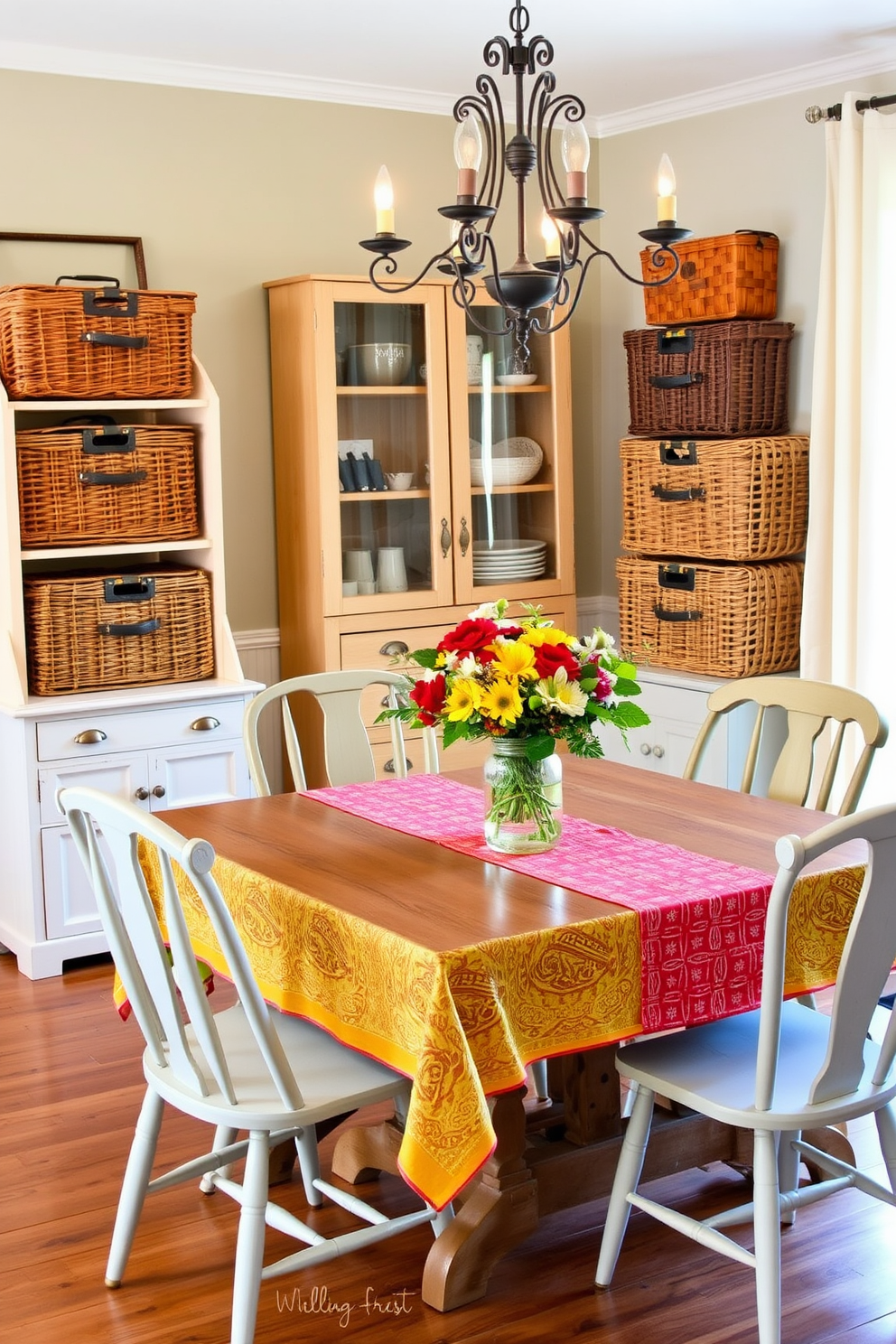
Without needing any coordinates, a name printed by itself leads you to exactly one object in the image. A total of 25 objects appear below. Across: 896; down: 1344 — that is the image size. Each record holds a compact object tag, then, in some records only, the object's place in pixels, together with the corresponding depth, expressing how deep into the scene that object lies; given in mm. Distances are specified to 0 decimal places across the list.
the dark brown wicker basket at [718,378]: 4445
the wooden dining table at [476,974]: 2057
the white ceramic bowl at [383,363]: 4582
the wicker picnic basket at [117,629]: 4043
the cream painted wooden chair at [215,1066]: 2127
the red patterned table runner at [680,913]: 2213
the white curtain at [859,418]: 4172
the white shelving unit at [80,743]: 3953
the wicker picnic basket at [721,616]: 4430
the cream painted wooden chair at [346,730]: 3332
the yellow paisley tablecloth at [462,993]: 2041
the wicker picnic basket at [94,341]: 3945
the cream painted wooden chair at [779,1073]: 2041
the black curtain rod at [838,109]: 4094
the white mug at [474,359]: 4793
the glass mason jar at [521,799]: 2475
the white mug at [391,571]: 4664
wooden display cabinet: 4539
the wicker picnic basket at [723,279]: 4445
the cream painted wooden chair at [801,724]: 2926
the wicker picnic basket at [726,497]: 4379
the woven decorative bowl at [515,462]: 4859
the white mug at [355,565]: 4621
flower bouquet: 2389
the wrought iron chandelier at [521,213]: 2314
